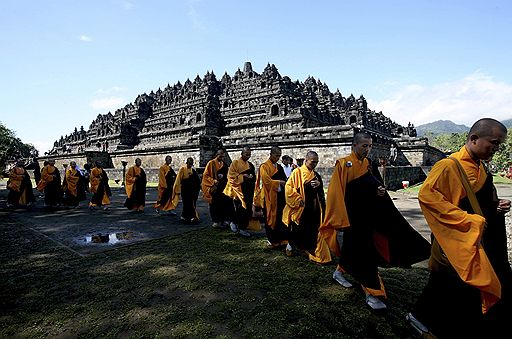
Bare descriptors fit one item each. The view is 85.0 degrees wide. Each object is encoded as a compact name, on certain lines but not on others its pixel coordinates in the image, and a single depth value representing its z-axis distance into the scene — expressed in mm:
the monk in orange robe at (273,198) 5543
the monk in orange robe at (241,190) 6898
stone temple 20116
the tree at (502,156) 44469
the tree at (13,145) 44597
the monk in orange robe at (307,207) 4691
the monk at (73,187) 11680
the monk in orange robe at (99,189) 10820
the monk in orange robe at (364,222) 3520
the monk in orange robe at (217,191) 7523
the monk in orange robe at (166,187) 9734
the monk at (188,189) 8398
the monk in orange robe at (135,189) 10289
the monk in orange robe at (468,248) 2350
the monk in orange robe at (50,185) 11312
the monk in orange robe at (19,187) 11281
